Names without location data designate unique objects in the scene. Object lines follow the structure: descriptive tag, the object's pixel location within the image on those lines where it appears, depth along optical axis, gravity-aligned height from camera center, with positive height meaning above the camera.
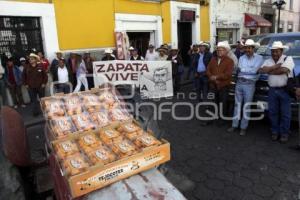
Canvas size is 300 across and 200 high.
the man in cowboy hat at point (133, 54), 10.00 -0.24
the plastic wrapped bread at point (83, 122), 3.21 -0.85
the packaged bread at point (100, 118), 3.32 -0.83
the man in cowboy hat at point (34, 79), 7.68 -0.76
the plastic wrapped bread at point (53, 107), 3.37 -0.69
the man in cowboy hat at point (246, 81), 5.42 -0.75
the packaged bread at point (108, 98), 3.66 -0.65
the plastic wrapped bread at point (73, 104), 3.48 -0.69
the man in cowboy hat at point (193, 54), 9.55 -0.32
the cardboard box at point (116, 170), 2.42 -1.12
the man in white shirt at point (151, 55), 10.82 -0.32
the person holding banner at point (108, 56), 9.45 -0.25
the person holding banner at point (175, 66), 10.07 -0.72
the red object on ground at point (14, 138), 3.48 -1.10
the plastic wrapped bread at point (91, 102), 3.54 -0.68
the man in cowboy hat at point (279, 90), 4.89 -0.87
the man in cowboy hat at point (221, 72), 5.91 -0.60
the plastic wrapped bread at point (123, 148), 2.77 -1.02
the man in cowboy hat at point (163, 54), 10.10 -0.28
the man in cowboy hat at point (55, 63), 9.03 -0.40
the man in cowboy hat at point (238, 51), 9.67 -0.29
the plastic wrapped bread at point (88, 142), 2.92 -0.99
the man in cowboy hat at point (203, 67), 7.68 -0.62
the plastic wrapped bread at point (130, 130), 3.11 -0.94
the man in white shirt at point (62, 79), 8.29 -0.84
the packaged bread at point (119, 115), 3.42 -0.83
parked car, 5.61 -0.29
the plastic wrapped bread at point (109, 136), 3.05 -0.97
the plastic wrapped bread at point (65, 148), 2.81 -1.01
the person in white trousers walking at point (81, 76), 9.14 -0.86
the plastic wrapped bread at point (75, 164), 2.53 -1.07
